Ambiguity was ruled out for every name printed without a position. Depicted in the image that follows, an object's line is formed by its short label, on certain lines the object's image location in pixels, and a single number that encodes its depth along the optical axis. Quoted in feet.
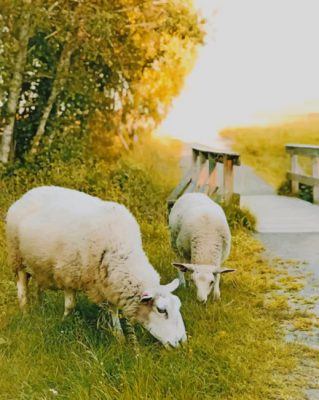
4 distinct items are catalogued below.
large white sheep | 17.57
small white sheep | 21.50
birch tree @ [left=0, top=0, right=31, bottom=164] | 40.29
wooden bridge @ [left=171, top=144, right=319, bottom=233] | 37.09
